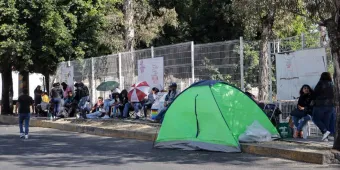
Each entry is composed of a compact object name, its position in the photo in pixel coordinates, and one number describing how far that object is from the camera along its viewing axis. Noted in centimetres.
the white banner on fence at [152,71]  1811
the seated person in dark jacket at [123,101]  1881
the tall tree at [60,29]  2300
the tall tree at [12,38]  2248
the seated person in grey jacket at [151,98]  1783
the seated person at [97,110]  2013
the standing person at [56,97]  2122
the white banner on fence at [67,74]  2412
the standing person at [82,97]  2014
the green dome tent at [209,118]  1176
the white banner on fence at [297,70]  1259
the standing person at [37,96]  2554
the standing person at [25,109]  1569
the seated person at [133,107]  1839
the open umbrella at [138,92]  1812
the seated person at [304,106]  1227
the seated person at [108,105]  1959
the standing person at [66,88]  2258
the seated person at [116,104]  1927
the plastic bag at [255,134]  1178
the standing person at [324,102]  1172
